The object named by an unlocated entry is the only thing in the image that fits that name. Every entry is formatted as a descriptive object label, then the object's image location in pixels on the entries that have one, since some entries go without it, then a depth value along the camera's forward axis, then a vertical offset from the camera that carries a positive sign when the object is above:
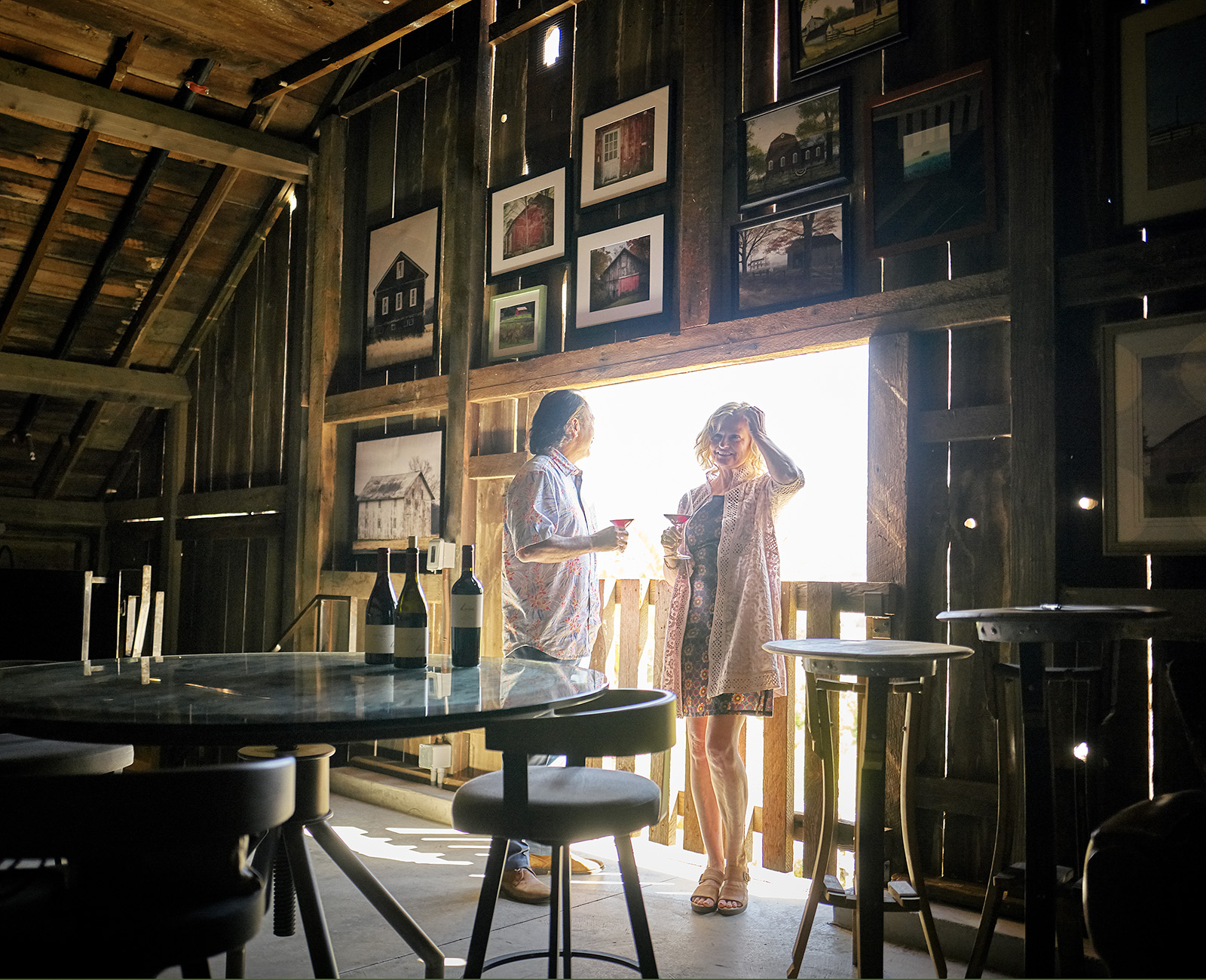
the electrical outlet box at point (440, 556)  4.31 +0.01
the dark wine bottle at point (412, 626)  2.47 -0.18
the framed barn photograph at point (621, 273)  4.17 +1.29
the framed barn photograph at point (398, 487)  5.30 +0.41
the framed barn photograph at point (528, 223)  4.66 +1.69
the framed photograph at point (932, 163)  3.17 +1.38
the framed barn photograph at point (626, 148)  4.20 +1.88
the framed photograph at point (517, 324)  4.69 +1.18
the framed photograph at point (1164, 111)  2.73 +1.33
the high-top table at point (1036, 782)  2.12 -0.49
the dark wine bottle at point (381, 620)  2.57 -0.17
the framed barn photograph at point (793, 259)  3.55 +1.17
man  3.29 +0.01
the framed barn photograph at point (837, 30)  3.45 +1.98
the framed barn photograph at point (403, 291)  5.41 +1.56
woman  3.25 -0.21
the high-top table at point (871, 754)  2.32 -0.48
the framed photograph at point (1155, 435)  2.67 +0.38
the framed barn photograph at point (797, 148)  3.57 +1.60
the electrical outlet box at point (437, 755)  4.80 -0.99
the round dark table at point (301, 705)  1.58 -0.28
